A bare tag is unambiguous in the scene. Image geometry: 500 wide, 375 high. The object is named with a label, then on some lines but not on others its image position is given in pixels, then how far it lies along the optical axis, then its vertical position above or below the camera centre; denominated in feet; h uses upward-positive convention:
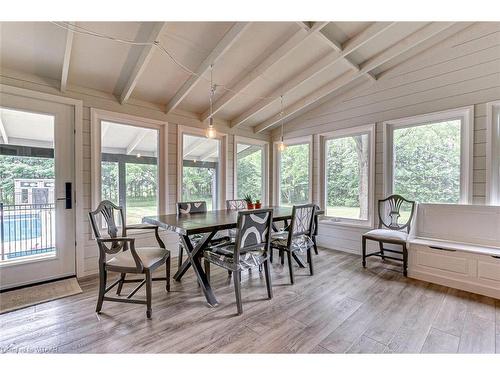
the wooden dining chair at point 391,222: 10.71 -1.84
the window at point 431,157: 10.21 +1.25
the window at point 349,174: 12.93 +0.55
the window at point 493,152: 9.43 +1.27
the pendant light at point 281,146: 12.25 +1.93
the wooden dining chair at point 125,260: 6.82 -2.31
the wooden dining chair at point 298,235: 9.40 -2.17
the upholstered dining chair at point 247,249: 7.29 -2.20
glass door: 8.56 -0.29
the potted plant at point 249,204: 11.63 -0.98
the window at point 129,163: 10.46 +0.96
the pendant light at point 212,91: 9.15 +3.91
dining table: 7.34 -1.35
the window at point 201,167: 13.14 +0.94
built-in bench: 8.30 -2.32
